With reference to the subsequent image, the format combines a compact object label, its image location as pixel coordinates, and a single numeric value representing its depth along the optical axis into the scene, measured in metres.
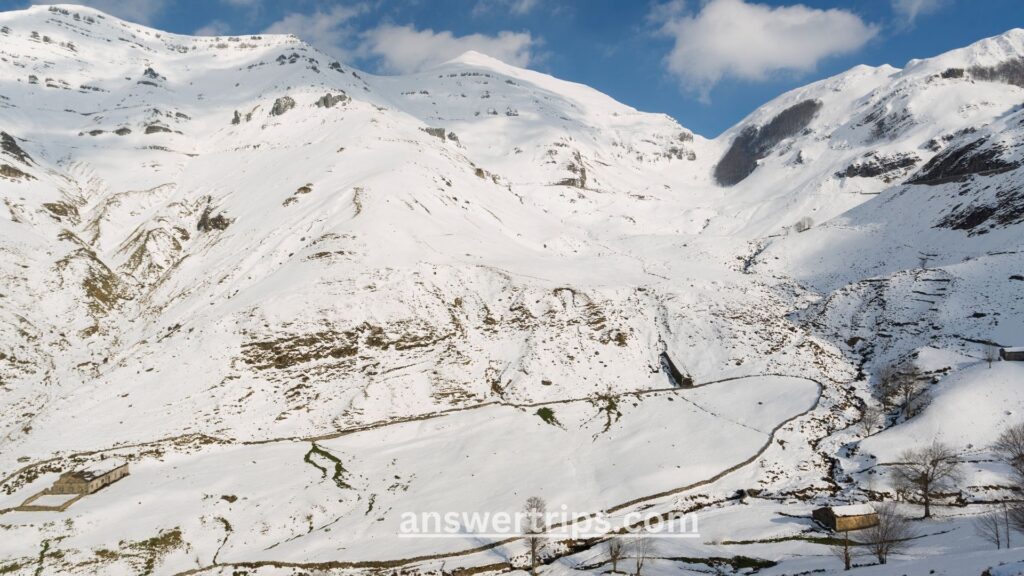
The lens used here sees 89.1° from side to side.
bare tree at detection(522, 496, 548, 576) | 32.94
